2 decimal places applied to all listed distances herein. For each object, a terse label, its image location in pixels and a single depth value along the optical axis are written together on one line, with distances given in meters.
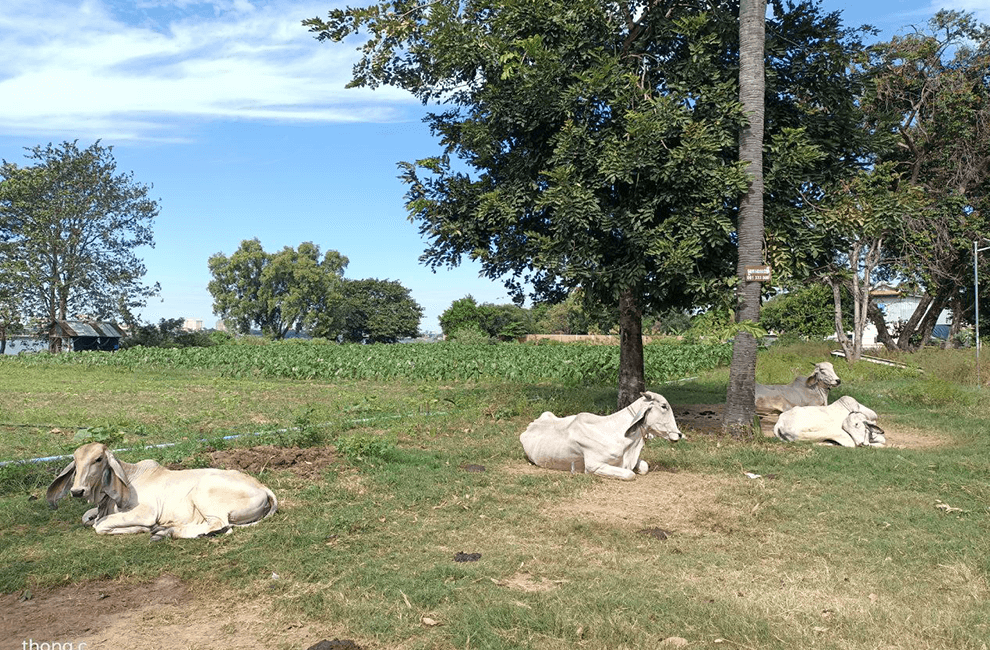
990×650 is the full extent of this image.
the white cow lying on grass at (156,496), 6.39
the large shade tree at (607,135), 11.18
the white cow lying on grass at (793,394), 14.49
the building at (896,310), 64.31
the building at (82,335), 48.59
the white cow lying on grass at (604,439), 9.01
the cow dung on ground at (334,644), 4.43
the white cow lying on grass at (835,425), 11.22
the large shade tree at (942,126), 26.61
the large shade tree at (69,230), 46.72
